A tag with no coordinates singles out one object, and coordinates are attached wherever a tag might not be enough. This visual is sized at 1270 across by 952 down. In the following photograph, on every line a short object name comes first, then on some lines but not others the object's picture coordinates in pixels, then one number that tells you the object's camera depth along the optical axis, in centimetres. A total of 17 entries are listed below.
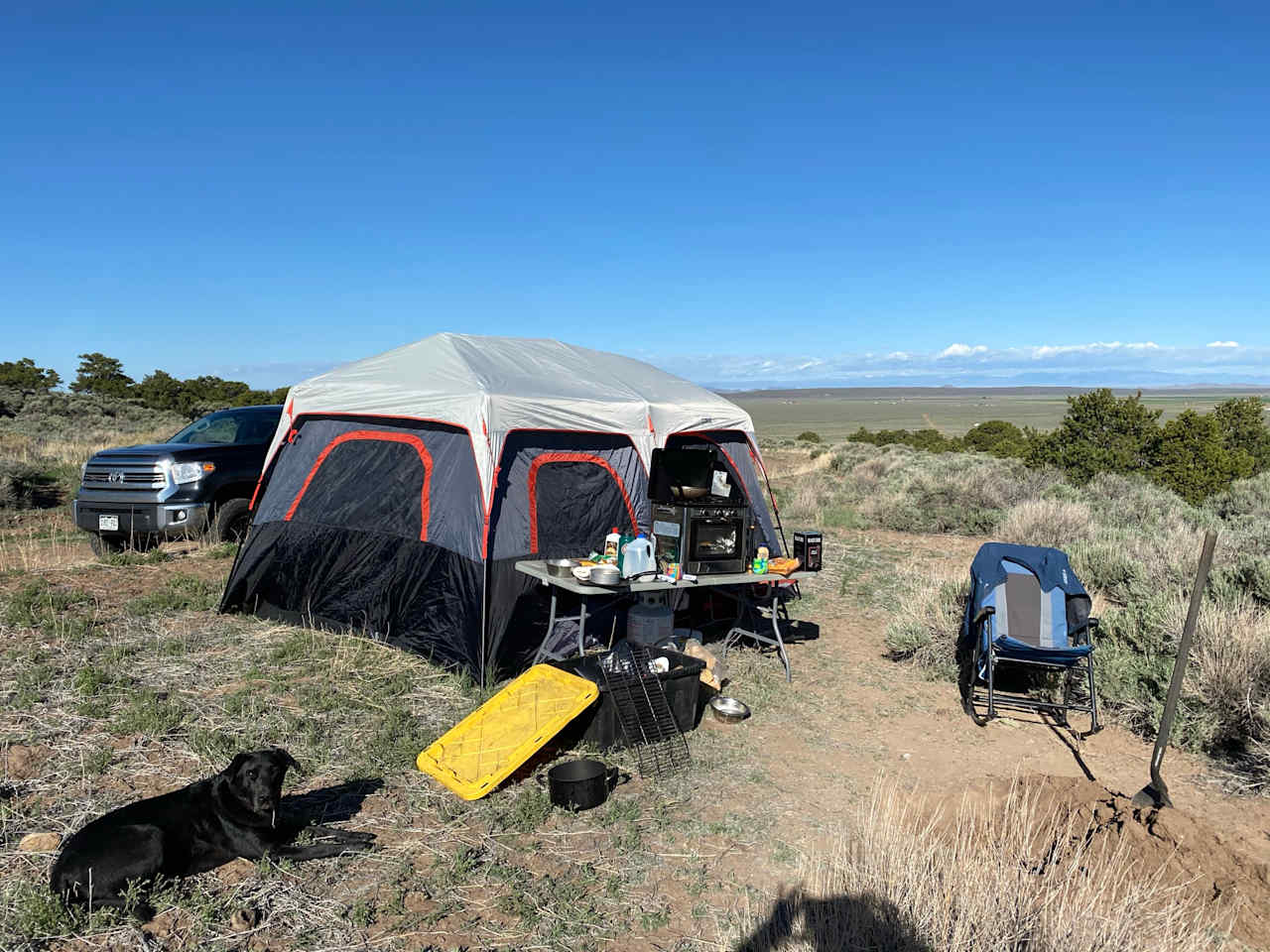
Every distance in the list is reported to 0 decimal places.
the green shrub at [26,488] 1295
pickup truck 952
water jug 610
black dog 335
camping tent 623
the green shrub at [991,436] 2316
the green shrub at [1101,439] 1476
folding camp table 581
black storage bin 516
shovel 411
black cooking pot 442
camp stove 629
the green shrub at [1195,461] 1397
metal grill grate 499
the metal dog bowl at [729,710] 575
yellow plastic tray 452
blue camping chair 601
